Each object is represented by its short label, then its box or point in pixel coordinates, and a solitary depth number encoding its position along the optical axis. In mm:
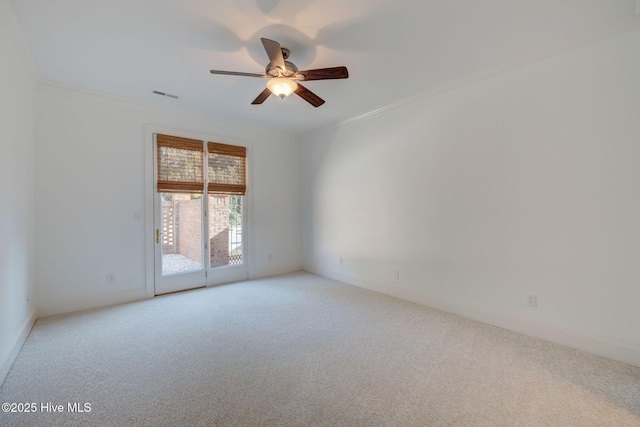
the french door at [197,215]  4070
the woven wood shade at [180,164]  4047
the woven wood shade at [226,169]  4516
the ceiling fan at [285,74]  2311
